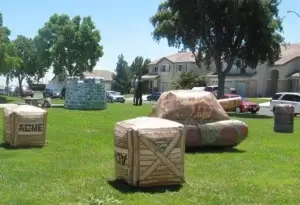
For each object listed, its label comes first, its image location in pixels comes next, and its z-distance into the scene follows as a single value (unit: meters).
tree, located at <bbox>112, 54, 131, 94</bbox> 93.69
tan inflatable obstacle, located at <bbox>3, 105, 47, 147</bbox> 12.34
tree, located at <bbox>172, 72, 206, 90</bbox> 66.94
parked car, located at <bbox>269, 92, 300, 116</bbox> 34.16
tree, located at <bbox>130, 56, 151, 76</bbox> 100.29
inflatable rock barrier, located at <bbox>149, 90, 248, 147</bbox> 12.74
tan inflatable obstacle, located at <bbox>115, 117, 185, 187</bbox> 7.76
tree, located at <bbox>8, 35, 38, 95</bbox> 88.88
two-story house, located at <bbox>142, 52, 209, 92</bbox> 83.06
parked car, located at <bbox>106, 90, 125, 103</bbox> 56.52
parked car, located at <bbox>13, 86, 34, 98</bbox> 71.00
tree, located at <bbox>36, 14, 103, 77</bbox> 70.81
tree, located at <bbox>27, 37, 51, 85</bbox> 75.38
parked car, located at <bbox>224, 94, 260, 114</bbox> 37.06
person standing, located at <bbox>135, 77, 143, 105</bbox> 35.49
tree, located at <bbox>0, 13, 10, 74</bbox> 55.74
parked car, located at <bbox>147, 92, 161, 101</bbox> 64.16
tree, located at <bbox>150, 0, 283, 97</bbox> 36.69
